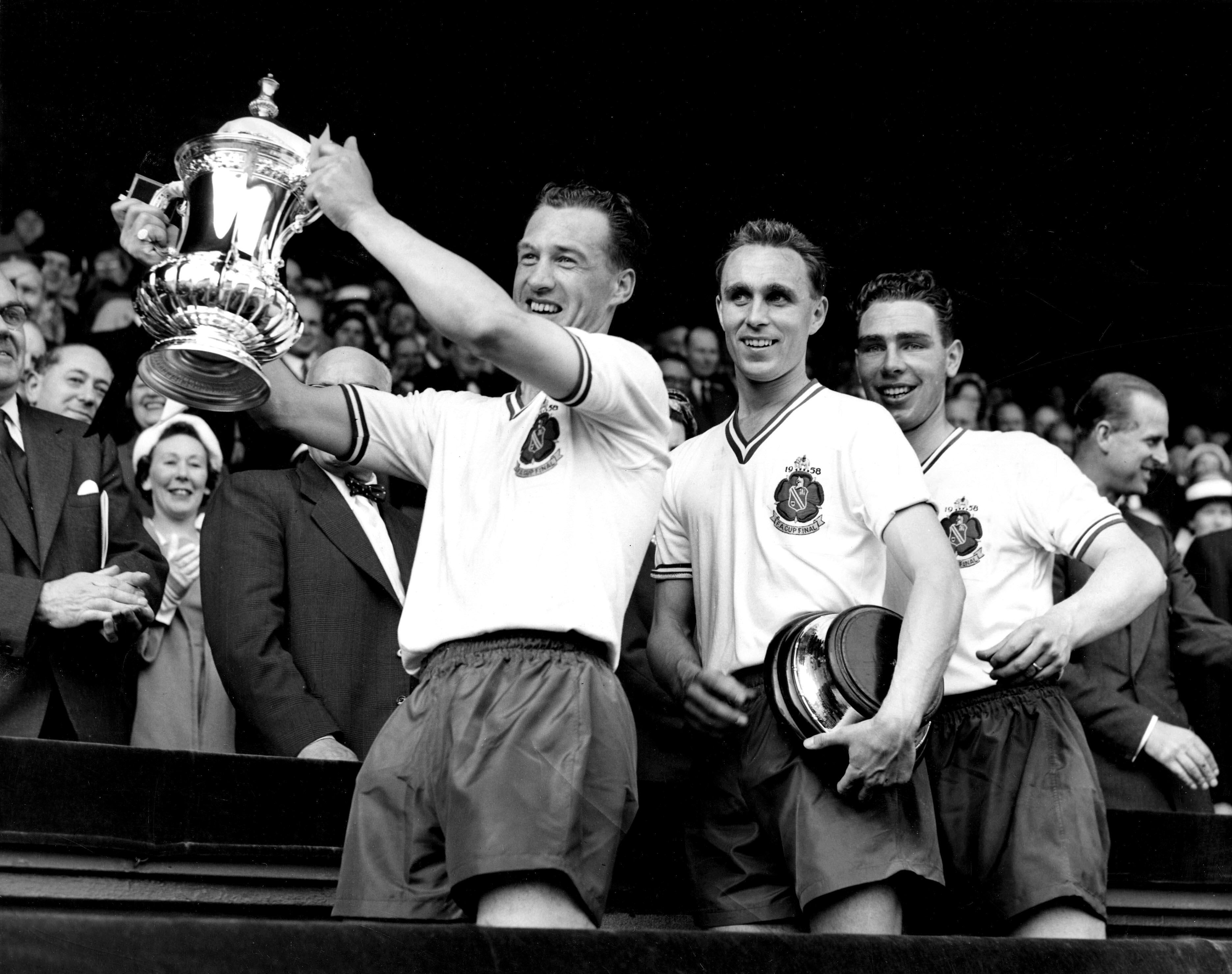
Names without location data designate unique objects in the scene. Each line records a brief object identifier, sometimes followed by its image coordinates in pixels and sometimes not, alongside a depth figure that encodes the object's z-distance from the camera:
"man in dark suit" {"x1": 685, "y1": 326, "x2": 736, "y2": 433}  5.88
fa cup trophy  2.45
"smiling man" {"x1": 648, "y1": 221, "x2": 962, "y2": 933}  2.65
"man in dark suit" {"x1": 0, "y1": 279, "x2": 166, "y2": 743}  3.08
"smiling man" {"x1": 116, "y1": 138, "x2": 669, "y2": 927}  2.23
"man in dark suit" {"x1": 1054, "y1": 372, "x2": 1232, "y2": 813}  3.91
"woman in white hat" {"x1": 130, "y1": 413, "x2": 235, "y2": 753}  3.67
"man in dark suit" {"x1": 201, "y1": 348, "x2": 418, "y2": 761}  3.28
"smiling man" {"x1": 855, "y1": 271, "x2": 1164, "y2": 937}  3.00
